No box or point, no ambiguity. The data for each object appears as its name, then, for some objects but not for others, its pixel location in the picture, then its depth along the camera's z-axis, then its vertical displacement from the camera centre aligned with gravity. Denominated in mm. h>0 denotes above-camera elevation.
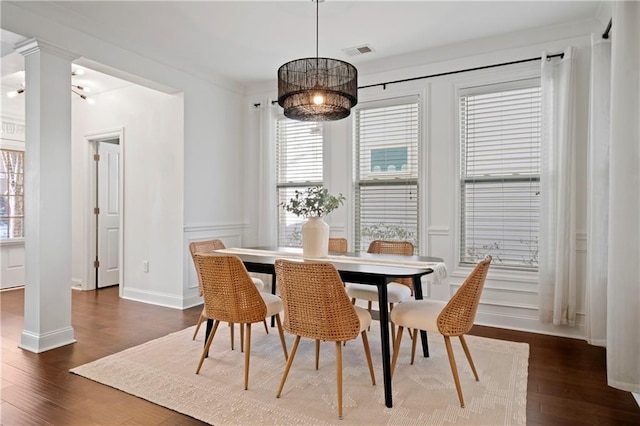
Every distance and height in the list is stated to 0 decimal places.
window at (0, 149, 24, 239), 5703 +172
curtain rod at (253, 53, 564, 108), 3580 +1382
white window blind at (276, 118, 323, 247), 5020 +558
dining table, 2373 -395
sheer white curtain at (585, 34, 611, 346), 3154 +200
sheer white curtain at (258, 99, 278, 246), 5121 +440
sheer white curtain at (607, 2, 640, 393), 2096 -3
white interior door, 5645 -105
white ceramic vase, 3219 -234
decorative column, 3195 +106
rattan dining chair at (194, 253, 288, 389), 2512 -547
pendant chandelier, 2945 +912
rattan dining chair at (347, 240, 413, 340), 3180 -663
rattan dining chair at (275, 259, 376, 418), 2191 -542
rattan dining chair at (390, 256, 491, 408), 2311 -648
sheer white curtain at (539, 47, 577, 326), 3453 +130
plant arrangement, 3154 +29
